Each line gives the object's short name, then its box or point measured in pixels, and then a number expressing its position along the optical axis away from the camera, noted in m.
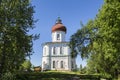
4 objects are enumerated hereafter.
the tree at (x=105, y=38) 8.12
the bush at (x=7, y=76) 8.77
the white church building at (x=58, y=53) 24.52
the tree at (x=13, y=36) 8.90
